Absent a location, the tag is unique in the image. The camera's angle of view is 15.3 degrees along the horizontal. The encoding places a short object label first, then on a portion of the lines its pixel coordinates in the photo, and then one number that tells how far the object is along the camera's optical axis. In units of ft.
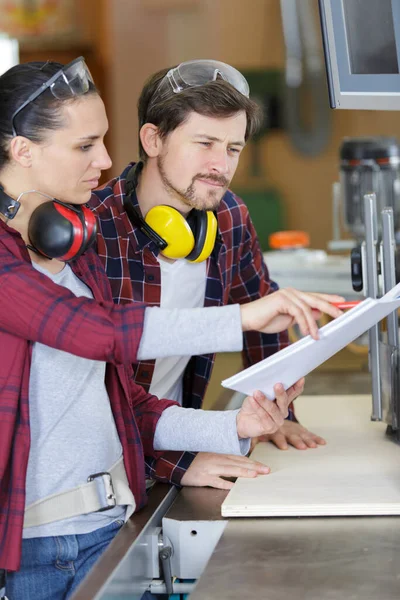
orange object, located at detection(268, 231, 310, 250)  17.16
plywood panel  7.57
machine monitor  8.41
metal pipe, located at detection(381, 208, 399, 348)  8.47
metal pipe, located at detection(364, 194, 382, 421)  8.64
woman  7.10
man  9.03
